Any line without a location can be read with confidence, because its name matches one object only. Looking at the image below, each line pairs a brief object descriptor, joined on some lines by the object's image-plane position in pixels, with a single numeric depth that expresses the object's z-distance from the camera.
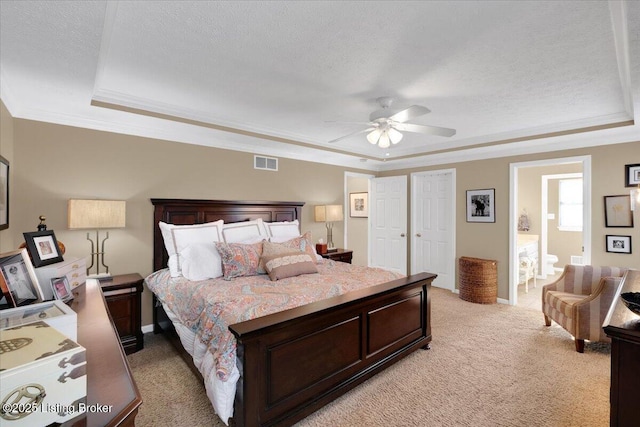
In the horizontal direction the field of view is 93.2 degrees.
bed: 1.81
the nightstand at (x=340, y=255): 4.72
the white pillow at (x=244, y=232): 3.54
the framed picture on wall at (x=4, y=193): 2.33
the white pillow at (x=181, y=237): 3.10
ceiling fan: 2.87
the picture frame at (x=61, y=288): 1.72
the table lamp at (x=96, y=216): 2.81
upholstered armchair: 2.98
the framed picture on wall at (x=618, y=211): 3.71
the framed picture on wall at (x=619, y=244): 3.72
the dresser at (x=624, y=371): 1.36
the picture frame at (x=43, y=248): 1.84
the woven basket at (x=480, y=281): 4.62
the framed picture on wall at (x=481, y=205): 4.83
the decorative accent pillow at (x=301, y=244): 3.53
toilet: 6.54
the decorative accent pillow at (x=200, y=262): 2.95
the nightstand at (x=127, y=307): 2.93
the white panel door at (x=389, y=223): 5.95
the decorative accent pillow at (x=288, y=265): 2.96
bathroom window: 6.36
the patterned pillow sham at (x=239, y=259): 3.02
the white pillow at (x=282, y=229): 3.93
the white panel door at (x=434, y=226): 5.37
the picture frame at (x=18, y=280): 1.26
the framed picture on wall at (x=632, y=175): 3.64
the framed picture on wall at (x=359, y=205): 6.80
